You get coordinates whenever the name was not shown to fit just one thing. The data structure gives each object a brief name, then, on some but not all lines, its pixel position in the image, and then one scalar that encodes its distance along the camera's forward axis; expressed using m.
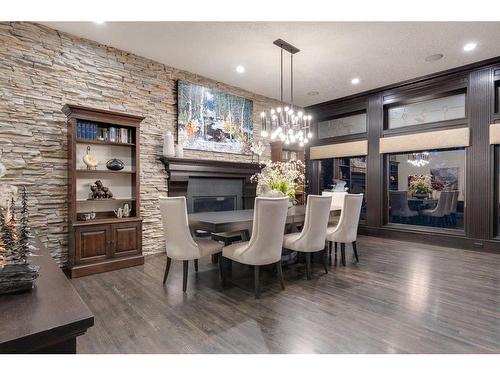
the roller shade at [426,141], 4.77
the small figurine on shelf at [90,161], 3.64
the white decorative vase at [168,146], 4.44
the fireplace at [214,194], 5.00
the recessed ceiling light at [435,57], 4.21
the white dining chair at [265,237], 2.64
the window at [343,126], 6.37
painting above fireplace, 4.84
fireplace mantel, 4.60
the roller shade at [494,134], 4.39
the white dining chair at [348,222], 3.65
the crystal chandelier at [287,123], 3.88
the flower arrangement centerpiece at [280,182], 3.85
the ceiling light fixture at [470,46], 3.89
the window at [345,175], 6.38
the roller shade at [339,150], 6.14
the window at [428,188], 5.05
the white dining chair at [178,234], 2.85
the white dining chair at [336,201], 4.75
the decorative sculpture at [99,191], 3.72
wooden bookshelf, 3.44
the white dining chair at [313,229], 3.16
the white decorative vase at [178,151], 4.61
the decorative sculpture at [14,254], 1.23
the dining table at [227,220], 2.84
